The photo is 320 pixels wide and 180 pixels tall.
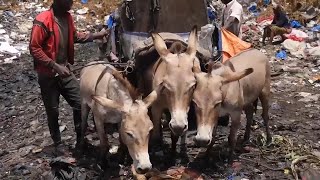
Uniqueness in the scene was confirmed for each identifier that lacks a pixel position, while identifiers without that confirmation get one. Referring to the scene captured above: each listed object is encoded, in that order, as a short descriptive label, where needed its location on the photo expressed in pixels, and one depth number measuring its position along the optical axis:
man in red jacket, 5.81
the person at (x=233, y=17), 8.02
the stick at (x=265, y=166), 5.93
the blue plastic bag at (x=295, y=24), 12.57
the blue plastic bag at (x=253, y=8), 13.74
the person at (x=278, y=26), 11.62
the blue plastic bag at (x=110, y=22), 7.13
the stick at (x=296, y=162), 5.73
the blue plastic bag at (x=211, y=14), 7.58
